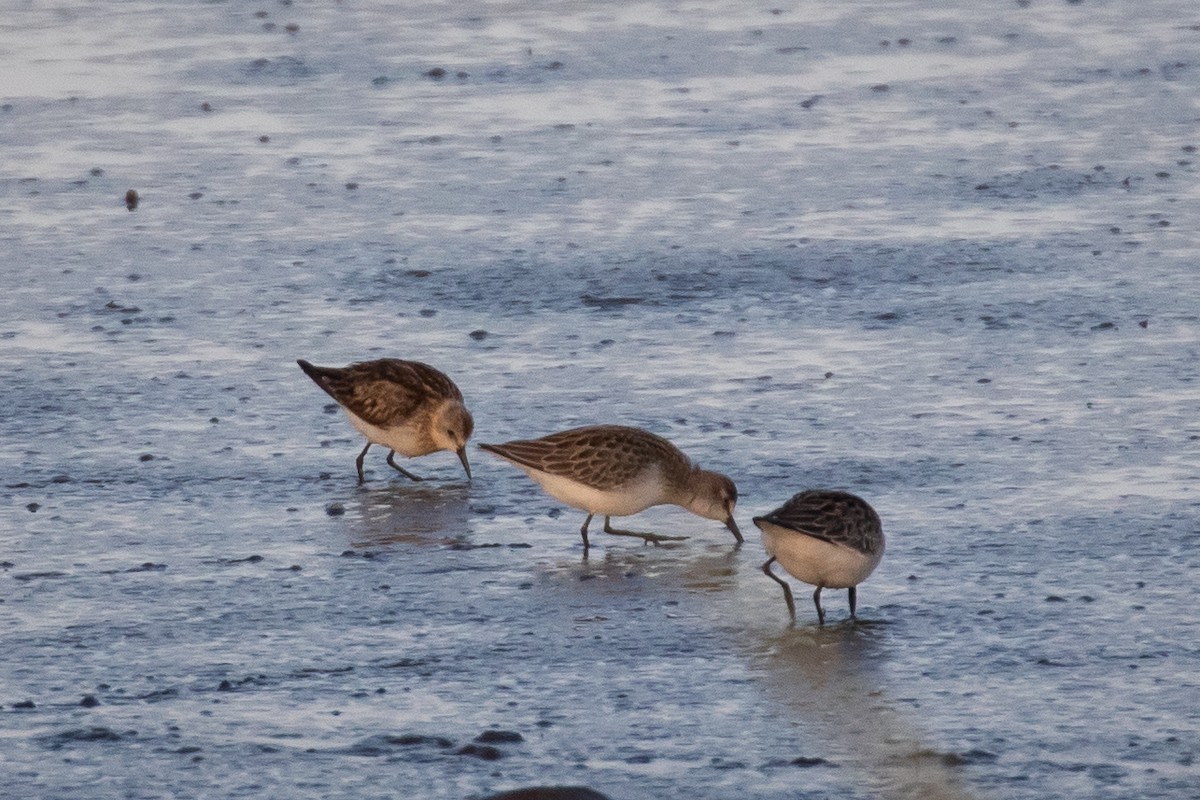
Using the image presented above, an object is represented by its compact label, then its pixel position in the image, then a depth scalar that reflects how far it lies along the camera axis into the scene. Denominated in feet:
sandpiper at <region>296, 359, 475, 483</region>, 63.93
